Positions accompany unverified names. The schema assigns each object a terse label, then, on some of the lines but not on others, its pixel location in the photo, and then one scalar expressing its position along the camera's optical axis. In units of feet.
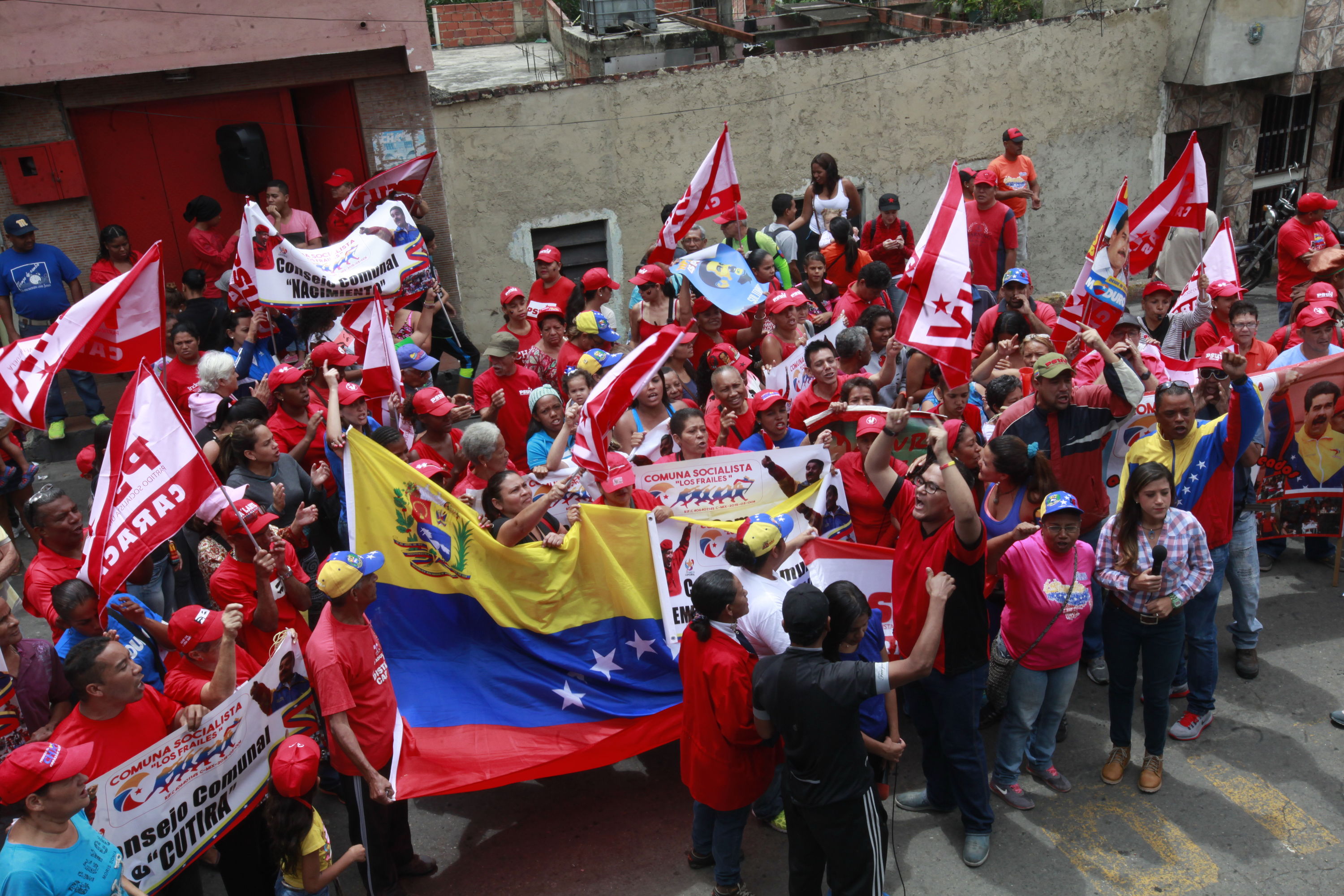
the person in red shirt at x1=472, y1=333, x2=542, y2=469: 26.43
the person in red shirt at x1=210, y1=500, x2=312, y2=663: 17.72
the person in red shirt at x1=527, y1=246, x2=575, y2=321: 31.83
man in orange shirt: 41.29
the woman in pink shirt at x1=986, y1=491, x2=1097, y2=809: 18.07
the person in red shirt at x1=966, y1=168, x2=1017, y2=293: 35.35
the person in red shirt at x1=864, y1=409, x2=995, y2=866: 16.78
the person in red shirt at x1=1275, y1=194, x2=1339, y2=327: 33.35
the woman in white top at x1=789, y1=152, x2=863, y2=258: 38.32
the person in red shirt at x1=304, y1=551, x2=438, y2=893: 16.25
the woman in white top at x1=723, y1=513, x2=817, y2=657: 16.40
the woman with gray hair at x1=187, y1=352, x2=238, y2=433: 24.38
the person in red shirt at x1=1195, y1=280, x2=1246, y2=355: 27.66
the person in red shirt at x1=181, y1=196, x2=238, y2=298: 35.81
